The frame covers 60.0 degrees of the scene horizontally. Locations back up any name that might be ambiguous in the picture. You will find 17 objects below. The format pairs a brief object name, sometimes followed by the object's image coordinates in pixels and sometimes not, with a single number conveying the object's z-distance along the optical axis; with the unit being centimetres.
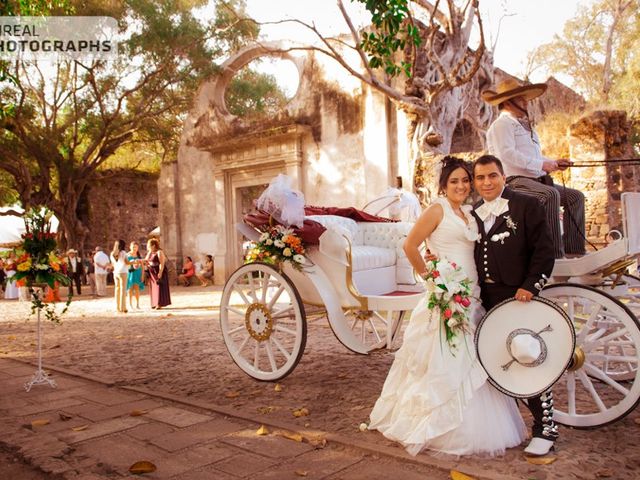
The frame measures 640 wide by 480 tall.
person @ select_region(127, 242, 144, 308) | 1233
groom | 306
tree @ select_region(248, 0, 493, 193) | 1107
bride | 314
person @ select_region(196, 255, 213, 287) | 1767
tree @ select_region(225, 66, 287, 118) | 2397
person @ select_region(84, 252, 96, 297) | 2114
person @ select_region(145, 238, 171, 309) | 1199
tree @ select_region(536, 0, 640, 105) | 2134
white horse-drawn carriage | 337
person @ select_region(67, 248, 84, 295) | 1694
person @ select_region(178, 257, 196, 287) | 1795
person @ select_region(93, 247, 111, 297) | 1564
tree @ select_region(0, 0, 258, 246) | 1725
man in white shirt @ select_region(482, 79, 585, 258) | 384
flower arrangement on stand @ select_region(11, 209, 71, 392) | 519
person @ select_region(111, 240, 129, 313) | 1177
